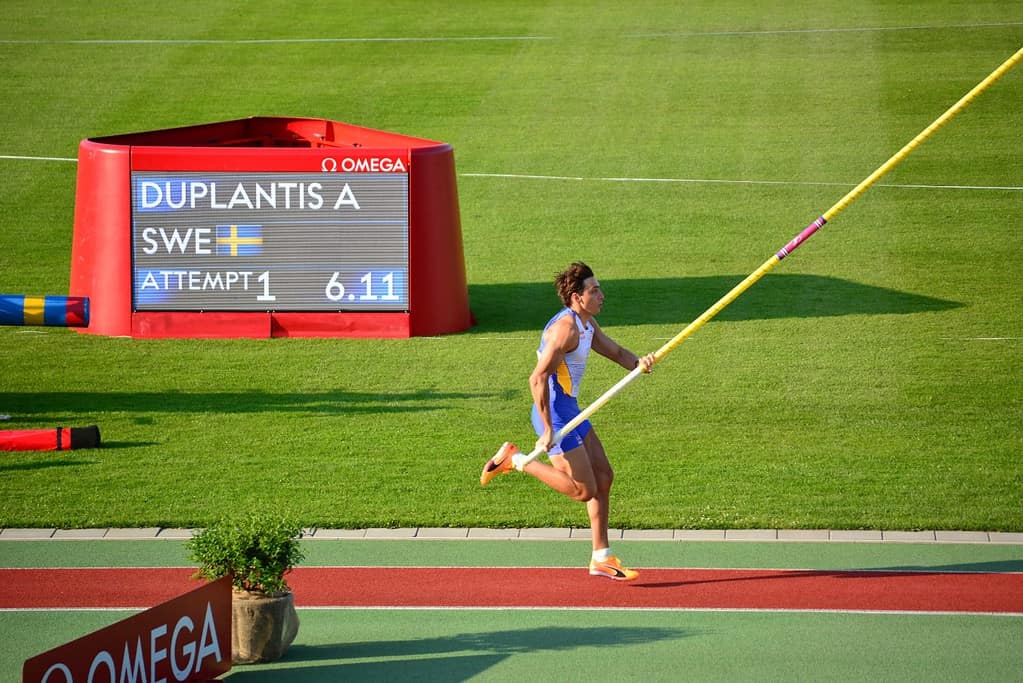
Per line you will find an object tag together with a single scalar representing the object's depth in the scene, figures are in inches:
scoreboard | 1259.8
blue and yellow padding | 1009.5
